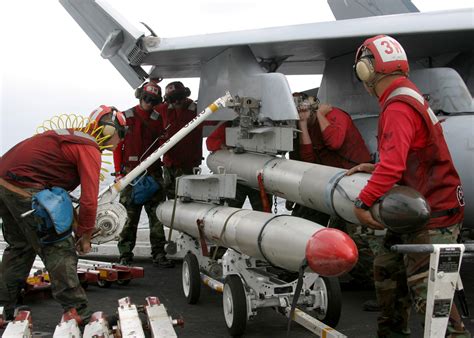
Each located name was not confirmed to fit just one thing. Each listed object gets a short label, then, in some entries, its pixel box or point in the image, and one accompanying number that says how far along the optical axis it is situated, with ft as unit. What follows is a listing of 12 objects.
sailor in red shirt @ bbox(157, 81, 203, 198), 25.84
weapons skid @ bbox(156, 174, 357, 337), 12.50
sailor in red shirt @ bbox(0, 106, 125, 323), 15.52
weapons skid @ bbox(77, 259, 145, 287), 21.45
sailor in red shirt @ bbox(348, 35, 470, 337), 11.81
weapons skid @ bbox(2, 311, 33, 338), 13.43
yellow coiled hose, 16.58
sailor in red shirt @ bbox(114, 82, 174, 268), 25.35
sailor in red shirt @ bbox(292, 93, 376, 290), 19.02
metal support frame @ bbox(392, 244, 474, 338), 9.86
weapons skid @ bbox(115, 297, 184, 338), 13.50
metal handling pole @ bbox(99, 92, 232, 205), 18.72
